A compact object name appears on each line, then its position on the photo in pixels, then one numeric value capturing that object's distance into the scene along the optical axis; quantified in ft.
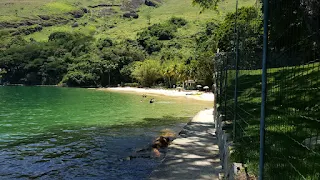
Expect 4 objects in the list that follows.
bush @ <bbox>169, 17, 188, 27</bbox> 441.03
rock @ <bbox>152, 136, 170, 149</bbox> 45.34
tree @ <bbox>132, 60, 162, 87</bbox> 230.89
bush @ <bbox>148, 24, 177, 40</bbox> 377.30
